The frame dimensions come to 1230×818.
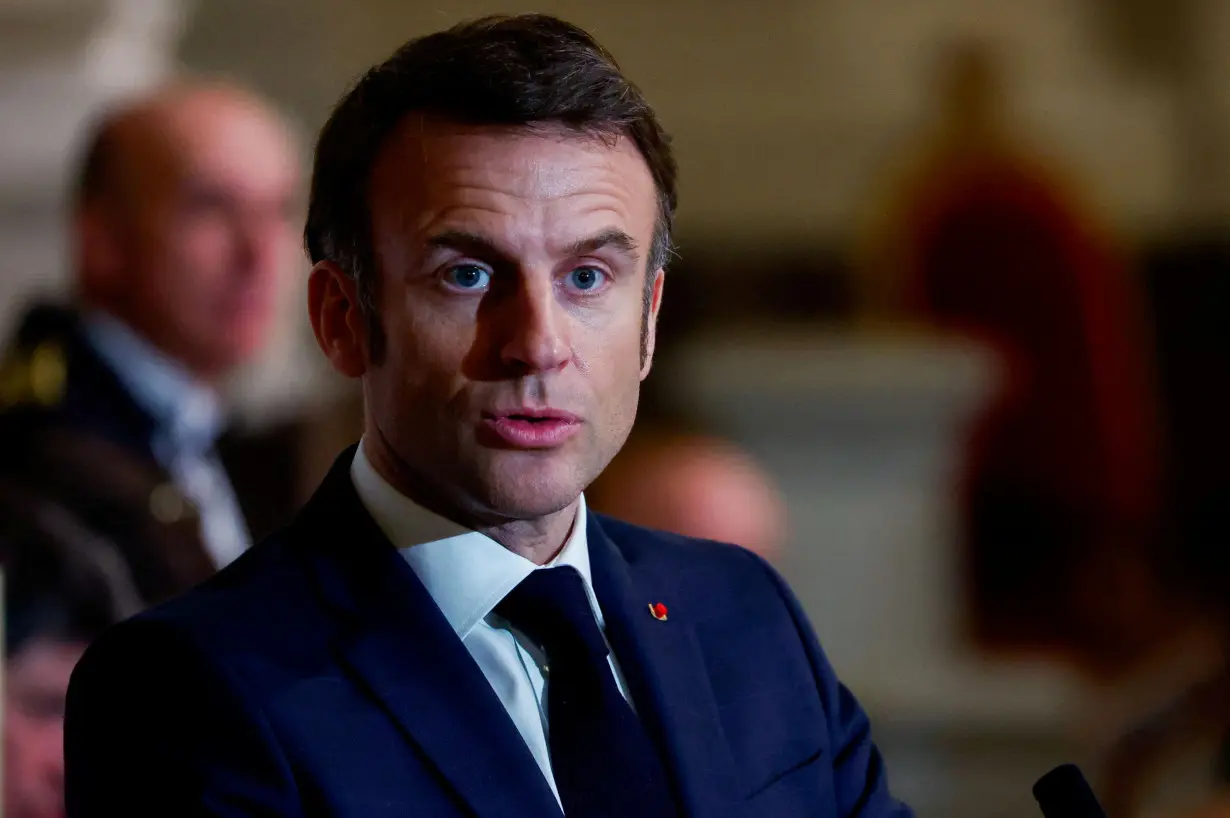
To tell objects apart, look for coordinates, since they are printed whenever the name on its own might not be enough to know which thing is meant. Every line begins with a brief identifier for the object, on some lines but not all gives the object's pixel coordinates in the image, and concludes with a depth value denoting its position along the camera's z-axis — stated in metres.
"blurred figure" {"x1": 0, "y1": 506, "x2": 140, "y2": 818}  5.16
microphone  3.81
